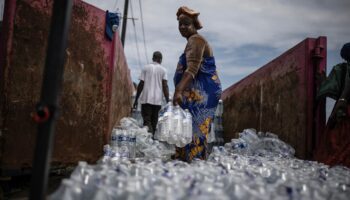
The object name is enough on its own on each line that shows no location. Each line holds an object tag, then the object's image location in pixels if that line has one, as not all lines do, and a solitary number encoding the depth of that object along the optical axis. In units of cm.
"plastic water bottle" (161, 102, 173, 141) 295
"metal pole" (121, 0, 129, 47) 1484
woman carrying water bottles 311
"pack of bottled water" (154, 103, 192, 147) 294
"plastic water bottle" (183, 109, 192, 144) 295
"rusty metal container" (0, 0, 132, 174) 274
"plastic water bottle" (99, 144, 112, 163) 362
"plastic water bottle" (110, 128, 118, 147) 427
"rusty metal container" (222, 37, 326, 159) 417
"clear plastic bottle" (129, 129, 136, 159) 452
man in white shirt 609
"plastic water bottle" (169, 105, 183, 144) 292
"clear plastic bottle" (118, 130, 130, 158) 404
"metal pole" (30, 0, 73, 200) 121
